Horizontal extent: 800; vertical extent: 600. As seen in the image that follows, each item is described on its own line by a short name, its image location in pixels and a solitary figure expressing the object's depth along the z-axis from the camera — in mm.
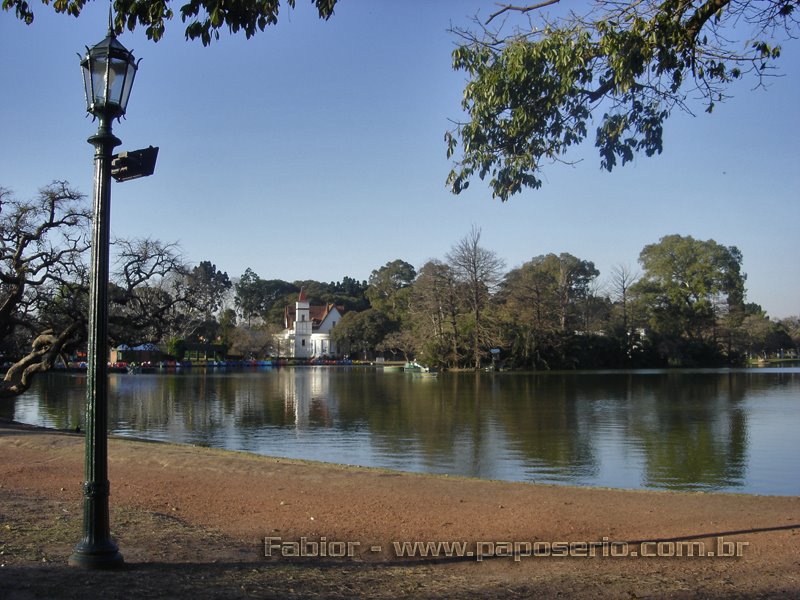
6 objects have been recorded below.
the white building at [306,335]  107462
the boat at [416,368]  66700
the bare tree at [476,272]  67438
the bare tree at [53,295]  20250
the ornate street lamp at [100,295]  4996
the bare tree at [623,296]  76456
